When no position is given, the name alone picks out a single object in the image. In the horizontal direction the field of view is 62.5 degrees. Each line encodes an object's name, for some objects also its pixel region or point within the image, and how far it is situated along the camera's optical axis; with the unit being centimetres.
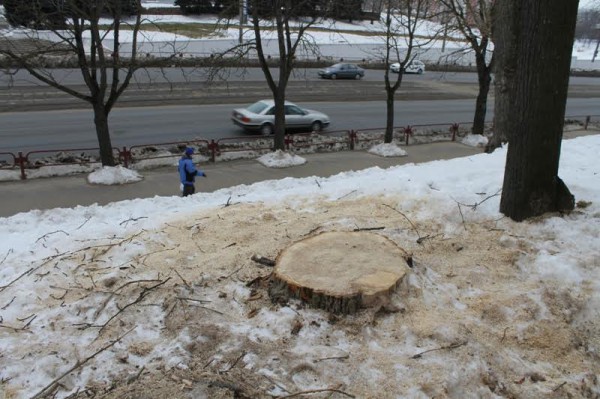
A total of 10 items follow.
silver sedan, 2000
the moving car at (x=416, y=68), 5045
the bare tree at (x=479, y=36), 1606
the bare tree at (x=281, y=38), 1616
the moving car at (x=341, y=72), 3953
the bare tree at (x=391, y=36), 1898
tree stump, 379
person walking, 1030
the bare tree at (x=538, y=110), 479
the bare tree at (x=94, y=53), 1230
